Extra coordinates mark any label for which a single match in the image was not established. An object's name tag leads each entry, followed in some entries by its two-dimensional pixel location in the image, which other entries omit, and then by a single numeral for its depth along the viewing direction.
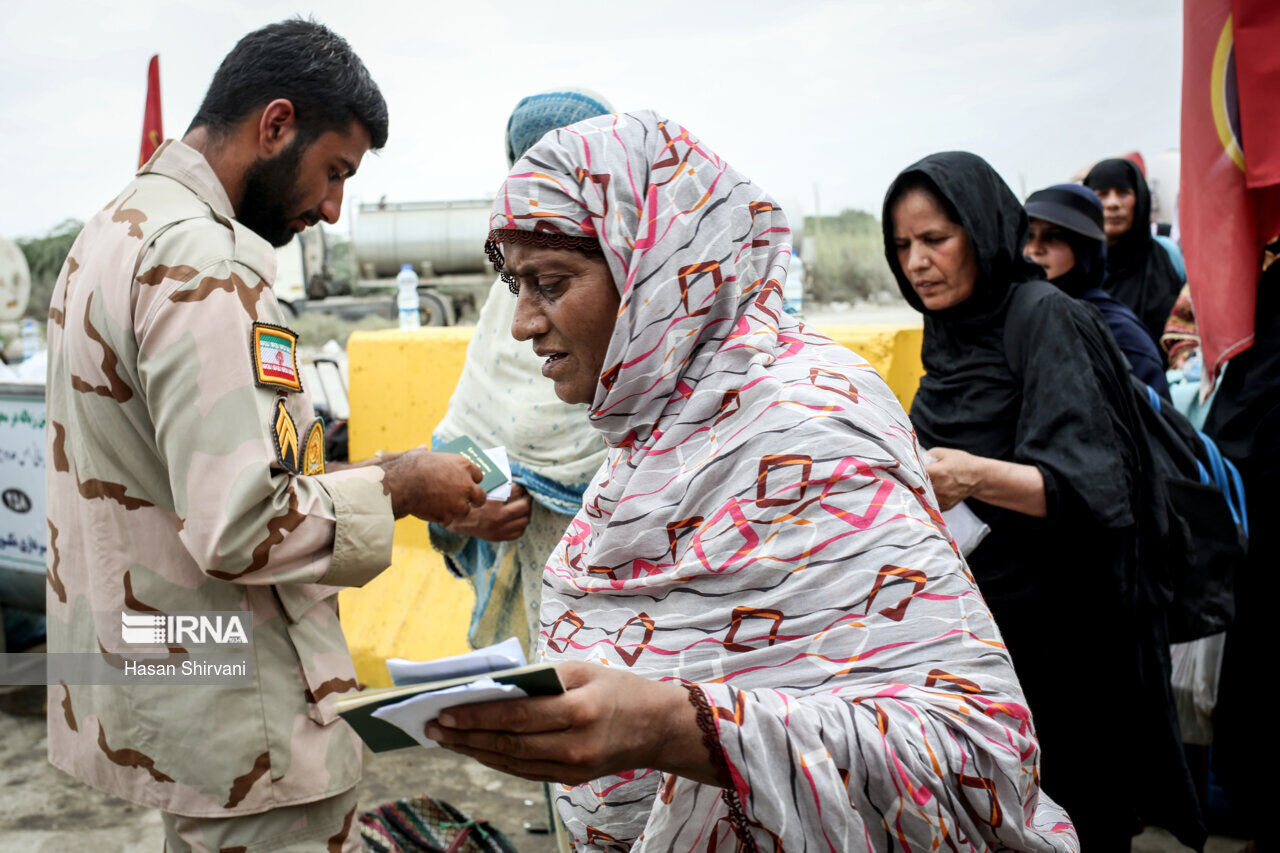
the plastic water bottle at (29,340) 8.50
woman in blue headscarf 2.67
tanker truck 18.86
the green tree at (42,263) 16.64
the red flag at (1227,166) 3.05
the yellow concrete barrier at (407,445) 4.29
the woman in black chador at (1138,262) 4.80
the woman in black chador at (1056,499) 2.31
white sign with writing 4.52
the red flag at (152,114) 7.48
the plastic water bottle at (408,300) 5.92
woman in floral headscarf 1.10
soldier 1.67
